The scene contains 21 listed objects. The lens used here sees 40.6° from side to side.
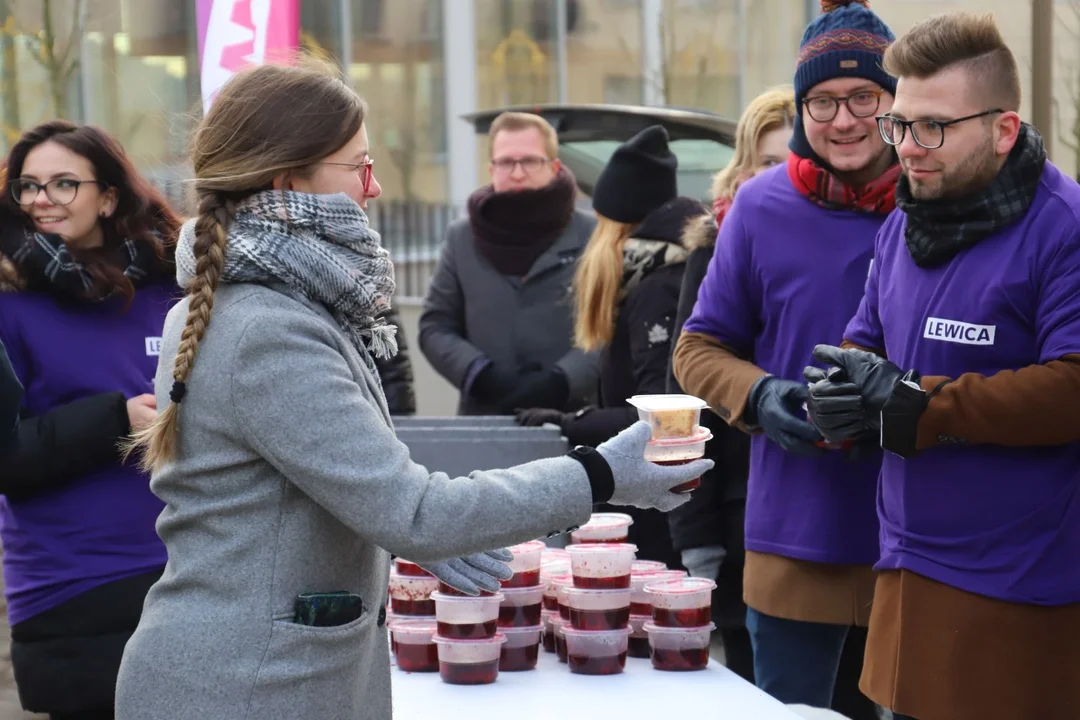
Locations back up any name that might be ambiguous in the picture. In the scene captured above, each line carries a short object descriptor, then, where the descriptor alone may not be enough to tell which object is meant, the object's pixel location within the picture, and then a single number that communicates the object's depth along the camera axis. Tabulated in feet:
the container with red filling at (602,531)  11.71
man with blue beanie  11.59
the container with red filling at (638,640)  11.11
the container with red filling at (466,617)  10.62
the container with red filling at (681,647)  10.69
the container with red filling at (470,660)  10.59
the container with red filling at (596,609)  10.69
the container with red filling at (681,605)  10.73
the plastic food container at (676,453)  8.23
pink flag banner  17.01
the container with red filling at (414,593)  11.27
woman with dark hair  12.37
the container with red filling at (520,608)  11.00
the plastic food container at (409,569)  11.30
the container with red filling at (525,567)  11.13
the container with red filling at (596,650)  10.66
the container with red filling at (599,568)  10.82
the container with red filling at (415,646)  10.96
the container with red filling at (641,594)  11.23
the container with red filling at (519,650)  10.94
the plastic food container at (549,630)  11.22
